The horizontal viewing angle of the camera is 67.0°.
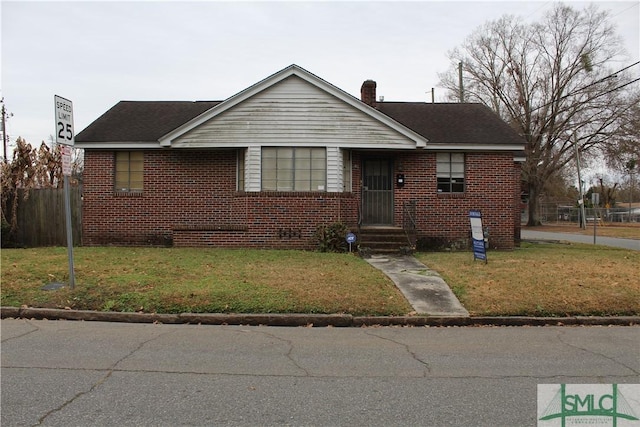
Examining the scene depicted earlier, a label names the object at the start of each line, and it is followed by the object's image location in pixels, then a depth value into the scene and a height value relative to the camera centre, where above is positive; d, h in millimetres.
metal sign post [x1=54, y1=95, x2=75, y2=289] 8008 +1165
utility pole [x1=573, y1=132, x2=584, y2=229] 37550 +3494
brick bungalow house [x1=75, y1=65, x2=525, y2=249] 14484 +1058
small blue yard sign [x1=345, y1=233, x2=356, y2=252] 13359 -874
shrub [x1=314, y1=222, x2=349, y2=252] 13914 -913
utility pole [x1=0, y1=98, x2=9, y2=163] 25094 +4113
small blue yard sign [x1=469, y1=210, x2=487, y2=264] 11523 -703
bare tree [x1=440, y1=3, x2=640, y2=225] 37406 +8541
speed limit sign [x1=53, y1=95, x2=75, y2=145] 7980 +1449
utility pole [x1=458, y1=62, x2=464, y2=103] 35006 +8959
